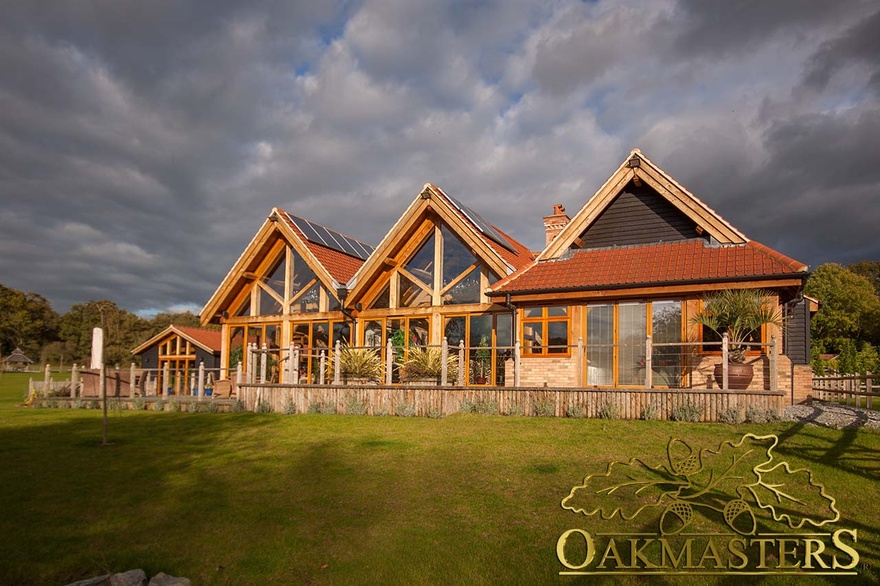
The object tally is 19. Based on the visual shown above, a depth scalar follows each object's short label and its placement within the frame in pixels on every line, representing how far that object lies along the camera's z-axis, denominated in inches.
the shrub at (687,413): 476.1
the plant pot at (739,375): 521.7
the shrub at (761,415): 453.1
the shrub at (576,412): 514.0
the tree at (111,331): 2222.4
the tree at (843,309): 2244.1
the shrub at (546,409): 526.0
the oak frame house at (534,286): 613.3
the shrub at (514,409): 536.7
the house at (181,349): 1206.9
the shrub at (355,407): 595.2
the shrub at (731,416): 460.4
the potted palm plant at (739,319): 529.0
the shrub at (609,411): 500.4
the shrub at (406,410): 570.7
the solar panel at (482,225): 783.4
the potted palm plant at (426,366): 607.5
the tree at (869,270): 2851.9
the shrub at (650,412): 487.8
